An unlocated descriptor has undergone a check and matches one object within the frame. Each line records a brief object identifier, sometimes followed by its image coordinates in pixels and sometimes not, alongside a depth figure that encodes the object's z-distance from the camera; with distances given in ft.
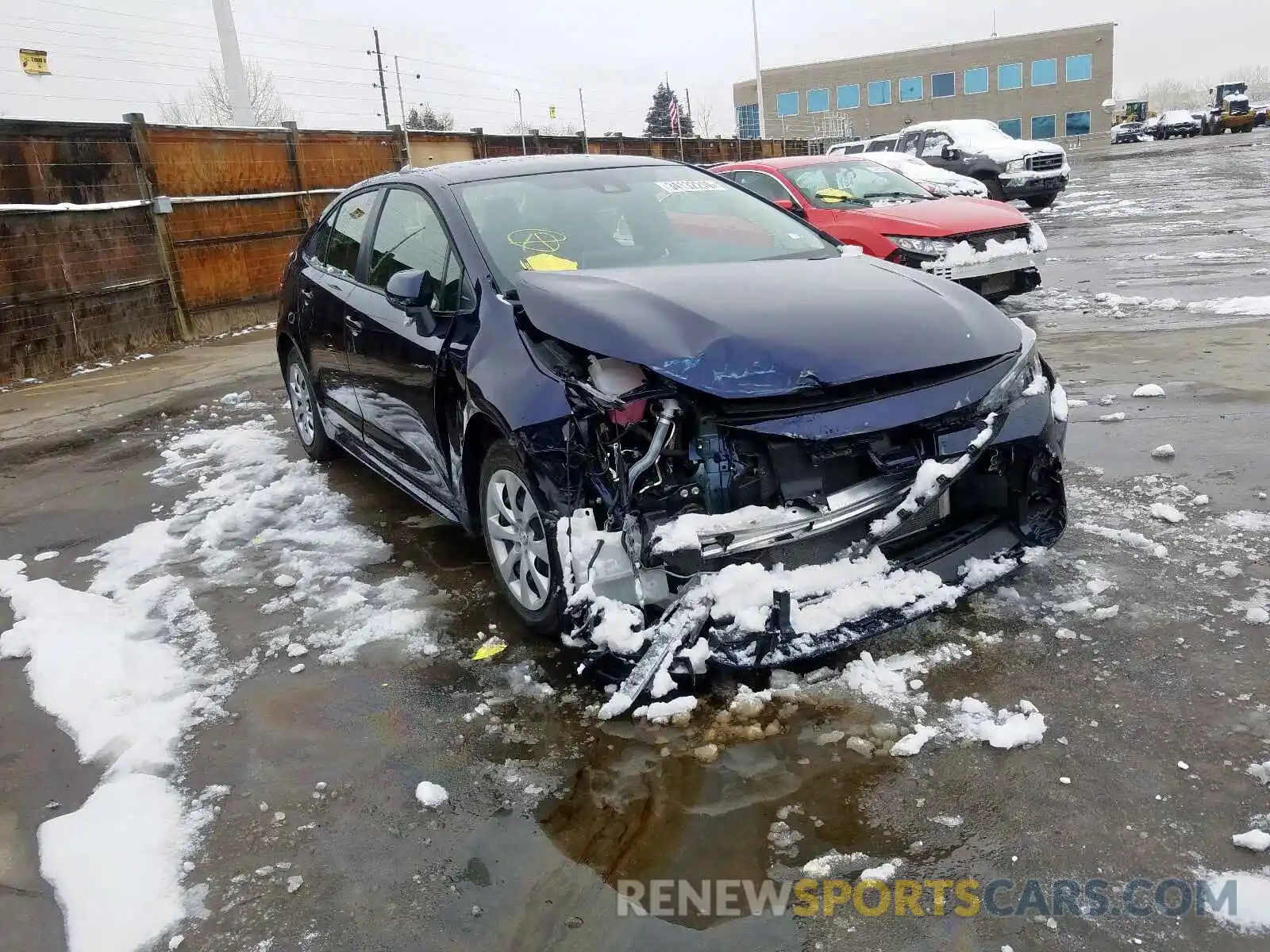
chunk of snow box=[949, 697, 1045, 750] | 8.80
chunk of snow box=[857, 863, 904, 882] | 7.38
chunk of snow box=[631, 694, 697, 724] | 9.59
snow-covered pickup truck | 57.11
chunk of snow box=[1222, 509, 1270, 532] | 12.48
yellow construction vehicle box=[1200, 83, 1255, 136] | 164.96
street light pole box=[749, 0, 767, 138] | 139.03
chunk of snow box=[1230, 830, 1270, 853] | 7.22
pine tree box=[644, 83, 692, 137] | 212.02
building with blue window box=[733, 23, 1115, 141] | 203.82
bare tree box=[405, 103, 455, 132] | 166.91
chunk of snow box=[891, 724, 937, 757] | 8.79
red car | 25.80
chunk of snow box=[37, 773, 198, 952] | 7.61
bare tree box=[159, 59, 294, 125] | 153.69
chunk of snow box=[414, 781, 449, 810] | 8.79
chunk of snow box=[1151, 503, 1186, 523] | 13.05
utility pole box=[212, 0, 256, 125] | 50.67
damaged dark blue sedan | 9.45
